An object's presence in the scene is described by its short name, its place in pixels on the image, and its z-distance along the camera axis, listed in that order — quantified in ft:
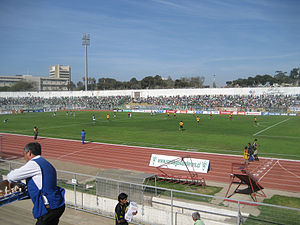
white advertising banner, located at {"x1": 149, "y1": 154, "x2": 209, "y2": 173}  50.63
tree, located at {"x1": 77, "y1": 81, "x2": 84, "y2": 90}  606.96
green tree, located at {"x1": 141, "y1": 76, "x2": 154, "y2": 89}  454.44
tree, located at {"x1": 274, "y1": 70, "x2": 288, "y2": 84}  425.81
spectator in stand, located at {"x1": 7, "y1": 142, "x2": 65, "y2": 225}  10.98
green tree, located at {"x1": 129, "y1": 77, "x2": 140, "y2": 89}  470.80
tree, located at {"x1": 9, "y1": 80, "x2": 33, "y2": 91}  479.41
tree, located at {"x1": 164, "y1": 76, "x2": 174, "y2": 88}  474.90
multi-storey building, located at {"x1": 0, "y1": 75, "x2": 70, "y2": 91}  562.50
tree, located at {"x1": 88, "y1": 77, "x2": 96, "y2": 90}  548.93
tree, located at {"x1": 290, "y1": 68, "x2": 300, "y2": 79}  511.15
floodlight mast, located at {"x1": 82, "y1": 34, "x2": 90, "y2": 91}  345.92
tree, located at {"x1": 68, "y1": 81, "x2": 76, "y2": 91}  584.07
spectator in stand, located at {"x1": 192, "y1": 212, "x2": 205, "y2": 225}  18.63
